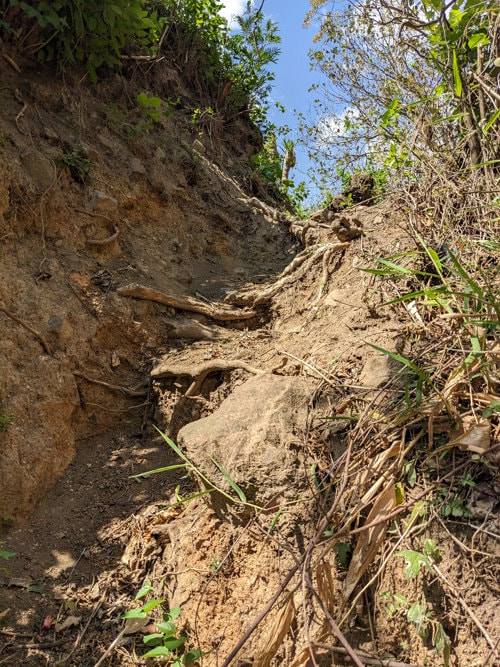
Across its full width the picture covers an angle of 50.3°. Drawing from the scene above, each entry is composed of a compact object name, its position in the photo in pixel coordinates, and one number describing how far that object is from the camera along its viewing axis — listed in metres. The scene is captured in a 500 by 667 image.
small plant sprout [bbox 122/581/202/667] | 2.10
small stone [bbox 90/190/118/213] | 4.16
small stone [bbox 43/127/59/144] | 4.16
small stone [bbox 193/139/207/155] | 5.73
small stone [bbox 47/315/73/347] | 3.40
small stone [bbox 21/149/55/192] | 3.84
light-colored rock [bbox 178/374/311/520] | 2.28
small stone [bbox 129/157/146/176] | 4.69
